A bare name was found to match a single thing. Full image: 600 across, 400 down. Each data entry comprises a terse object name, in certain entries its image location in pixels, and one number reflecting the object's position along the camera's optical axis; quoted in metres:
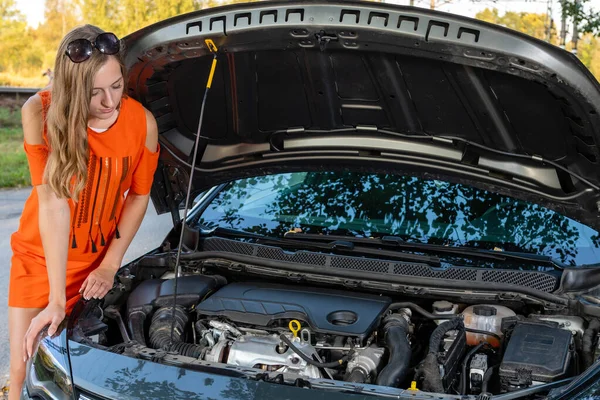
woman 2.51
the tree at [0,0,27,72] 35.31
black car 2.30
